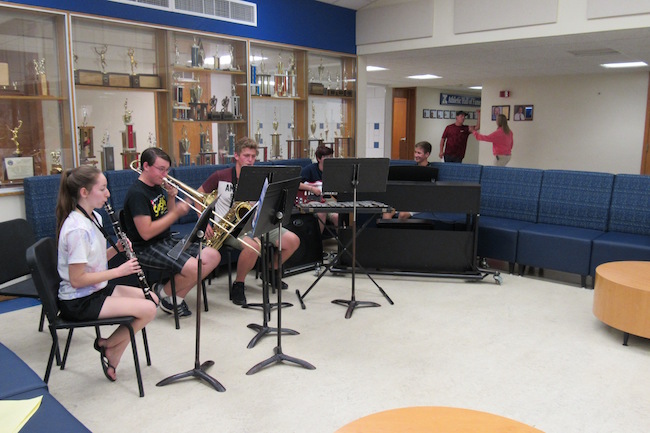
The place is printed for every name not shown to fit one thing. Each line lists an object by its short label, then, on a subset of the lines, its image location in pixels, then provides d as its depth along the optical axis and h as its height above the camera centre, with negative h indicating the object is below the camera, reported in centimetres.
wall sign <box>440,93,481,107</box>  1518 +108
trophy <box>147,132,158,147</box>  575 -7
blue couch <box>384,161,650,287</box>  481 -79
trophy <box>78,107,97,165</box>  511 -9
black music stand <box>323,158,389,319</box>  410 -31
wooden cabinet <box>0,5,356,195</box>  476 +42
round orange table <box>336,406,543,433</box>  165 -88
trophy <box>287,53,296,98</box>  711 +74
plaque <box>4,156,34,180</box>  461 -30
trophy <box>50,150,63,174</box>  491 -27
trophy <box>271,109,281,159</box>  704 -8
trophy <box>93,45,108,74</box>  529 +75
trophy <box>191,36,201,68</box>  603 +89
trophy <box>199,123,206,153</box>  626 -6
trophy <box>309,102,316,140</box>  742 +17
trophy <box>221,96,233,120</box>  634 +28
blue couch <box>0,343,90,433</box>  187 -99
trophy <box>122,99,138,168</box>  556 -8
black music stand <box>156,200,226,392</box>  285 -126
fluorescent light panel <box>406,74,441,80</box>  1082 +119
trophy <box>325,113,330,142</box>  766 +10
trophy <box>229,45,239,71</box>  638 +87
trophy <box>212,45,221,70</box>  625 +84
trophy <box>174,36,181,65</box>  587 +83
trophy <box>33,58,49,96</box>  480 +48
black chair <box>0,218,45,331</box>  336 -77
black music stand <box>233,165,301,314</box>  373 -30
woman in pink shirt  911 -4
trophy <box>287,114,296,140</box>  728 +9
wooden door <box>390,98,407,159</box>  1414 +23
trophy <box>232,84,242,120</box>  646 +34
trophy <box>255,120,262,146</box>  683 -1
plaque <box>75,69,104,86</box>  502 +51
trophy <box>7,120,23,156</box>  473 -6
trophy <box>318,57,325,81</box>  749 +88
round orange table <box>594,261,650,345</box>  344 -103
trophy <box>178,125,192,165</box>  601 -15
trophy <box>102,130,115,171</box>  536 -21
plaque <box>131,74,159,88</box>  554 +53
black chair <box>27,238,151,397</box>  264 -79
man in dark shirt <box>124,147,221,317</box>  368 -64
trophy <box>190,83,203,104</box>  610 +45
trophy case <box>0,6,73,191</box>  462 +31
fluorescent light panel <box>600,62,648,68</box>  858 +117
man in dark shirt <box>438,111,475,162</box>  953 -10
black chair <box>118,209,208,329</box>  384 -102
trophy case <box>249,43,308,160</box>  671 +43
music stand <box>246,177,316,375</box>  299 -45
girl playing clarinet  274 -67
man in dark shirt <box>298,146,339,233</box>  525 -40
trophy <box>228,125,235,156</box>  654 -9
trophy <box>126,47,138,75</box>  558 +76
